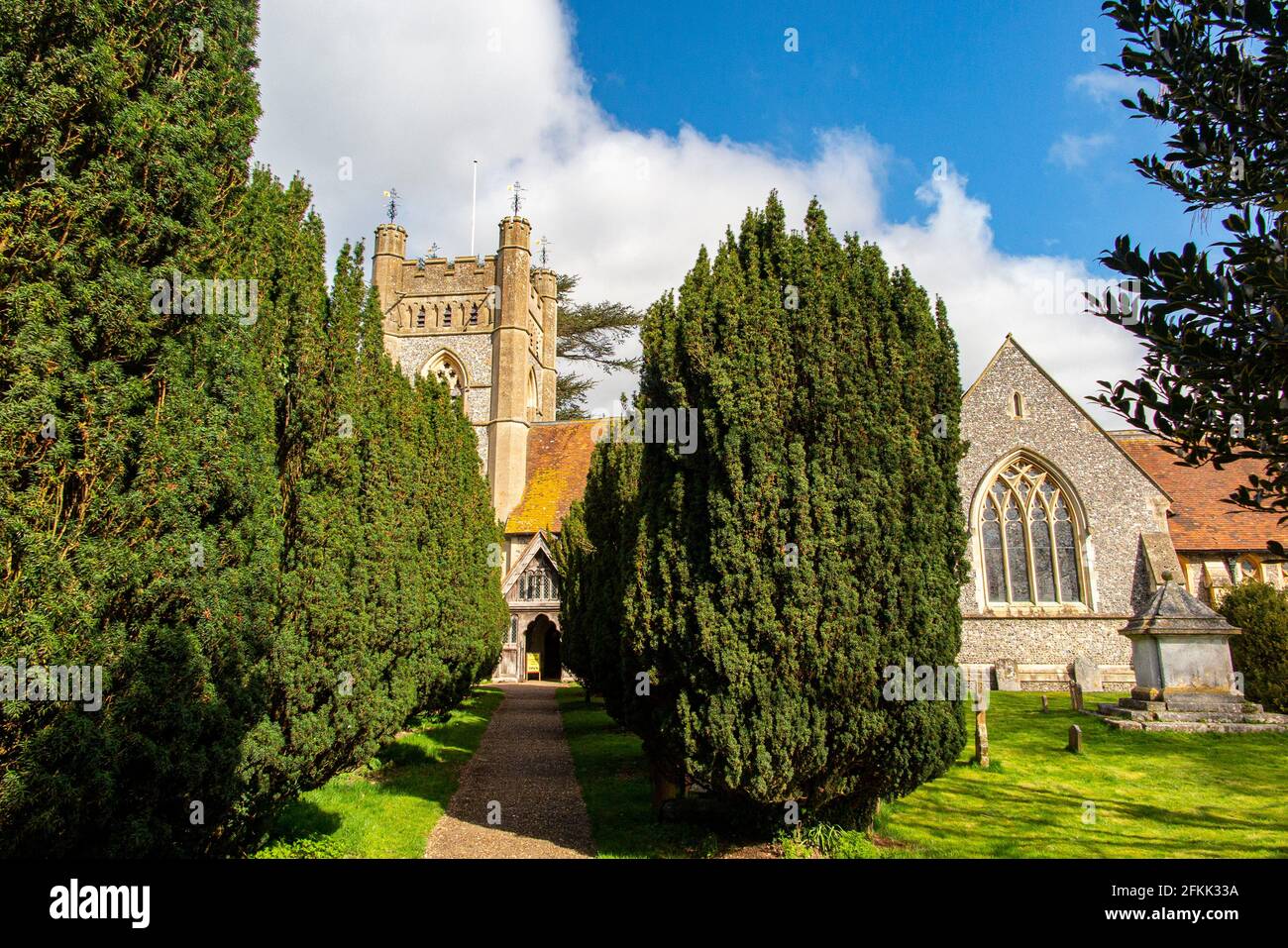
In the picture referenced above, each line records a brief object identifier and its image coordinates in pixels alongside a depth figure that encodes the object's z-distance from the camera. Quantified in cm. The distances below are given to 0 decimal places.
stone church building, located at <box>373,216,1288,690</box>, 2273
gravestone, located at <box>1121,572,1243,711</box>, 1472
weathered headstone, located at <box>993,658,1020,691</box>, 2158
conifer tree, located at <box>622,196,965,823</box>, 701
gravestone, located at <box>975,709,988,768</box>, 1150
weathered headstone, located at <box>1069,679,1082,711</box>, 1697
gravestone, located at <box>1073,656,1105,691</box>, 2038
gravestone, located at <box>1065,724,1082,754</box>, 1256
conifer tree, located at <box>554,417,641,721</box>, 1270
